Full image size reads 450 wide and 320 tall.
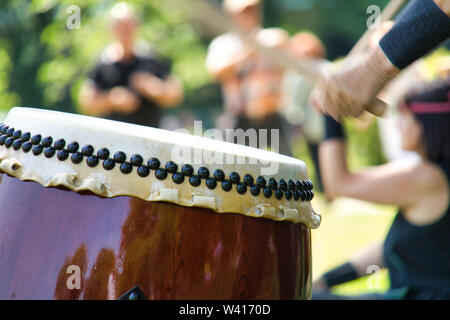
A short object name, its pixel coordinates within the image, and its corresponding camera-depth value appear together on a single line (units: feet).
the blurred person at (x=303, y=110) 19.49
